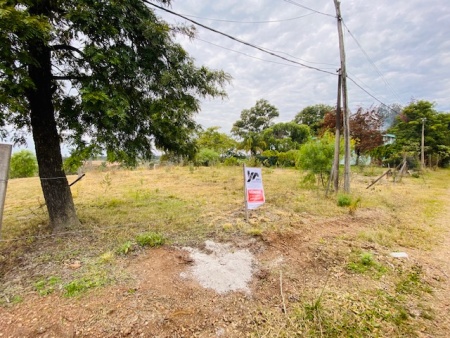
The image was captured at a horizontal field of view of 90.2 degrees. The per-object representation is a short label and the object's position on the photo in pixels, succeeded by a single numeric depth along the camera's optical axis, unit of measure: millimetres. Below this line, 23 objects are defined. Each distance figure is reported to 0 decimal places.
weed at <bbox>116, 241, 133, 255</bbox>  3141
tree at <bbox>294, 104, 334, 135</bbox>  29195
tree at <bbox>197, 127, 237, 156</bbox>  24328
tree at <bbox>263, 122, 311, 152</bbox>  25250
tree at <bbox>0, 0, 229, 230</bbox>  2699
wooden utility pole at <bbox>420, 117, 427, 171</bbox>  17867
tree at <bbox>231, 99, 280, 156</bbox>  29516
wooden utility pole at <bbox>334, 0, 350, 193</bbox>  6848
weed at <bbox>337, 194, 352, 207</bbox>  6069
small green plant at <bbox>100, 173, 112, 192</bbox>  8688
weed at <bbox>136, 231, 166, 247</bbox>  3407
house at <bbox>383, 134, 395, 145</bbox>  23062
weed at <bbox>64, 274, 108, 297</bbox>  2346
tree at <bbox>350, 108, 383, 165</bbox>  14406
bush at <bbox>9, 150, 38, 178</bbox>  17633
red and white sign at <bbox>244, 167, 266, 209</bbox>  4211
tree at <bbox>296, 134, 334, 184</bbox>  7850
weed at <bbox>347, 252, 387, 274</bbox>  2885
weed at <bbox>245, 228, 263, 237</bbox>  3866
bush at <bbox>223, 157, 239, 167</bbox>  19455
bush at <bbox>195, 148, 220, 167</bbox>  19734
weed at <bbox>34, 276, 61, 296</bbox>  2344
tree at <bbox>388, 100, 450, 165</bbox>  19203
